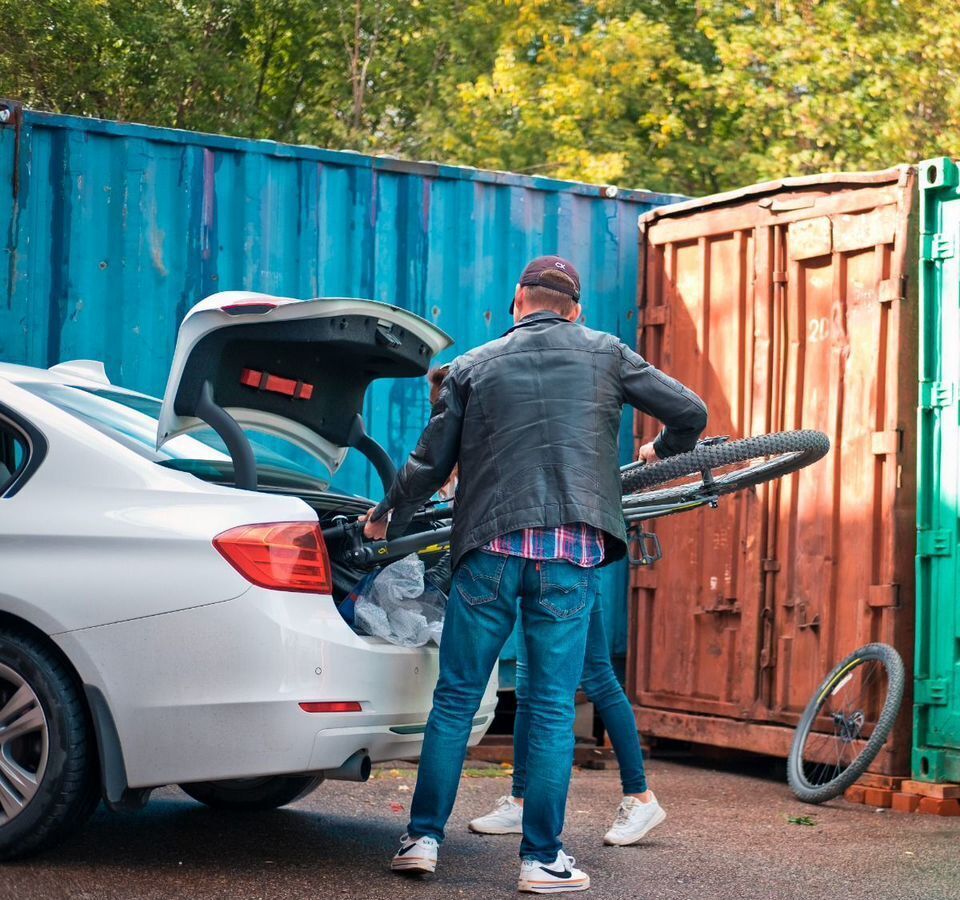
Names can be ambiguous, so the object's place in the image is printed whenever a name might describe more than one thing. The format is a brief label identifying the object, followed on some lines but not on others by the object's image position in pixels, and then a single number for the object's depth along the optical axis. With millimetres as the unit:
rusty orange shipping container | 7117
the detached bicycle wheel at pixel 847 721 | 6727
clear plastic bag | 4660
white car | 4219
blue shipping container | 7301
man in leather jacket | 4418
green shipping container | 6758
